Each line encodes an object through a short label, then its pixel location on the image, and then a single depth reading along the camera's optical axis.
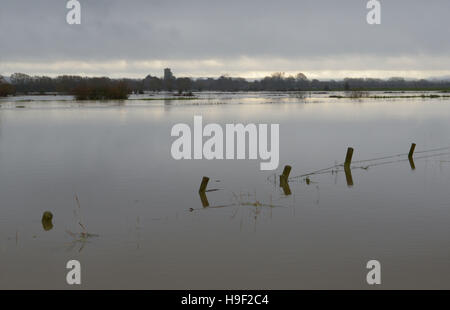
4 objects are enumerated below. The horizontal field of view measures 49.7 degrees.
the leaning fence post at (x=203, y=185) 18.88
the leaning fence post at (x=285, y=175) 20.52
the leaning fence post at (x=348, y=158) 24.78
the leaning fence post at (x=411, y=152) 28.29
